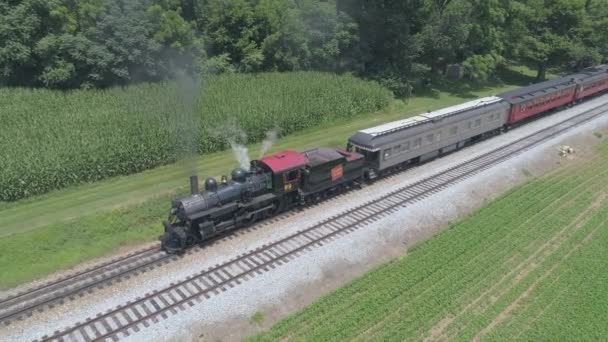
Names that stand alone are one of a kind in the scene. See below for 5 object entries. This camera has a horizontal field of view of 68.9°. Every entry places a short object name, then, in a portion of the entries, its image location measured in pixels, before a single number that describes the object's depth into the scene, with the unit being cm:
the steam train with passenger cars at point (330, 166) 1947
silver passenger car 2657
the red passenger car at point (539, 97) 3738
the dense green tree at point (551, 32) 5384
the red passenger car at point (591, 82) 4562
